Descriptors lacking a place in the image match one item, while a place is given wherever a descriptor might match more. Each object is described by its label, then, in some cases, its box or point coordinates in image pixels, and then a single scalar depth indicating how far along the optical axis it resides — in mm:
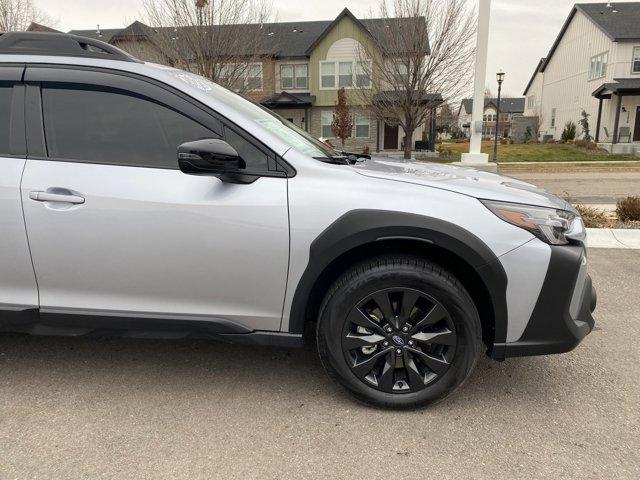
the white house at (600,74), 29219
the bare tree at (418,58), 17344
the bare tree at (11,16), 19047
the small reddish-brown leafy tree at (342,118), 27500
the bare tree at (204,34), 13195
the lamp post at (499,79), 23270
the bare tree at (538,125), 42375
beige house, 29172
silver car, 2457
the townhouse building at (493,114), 68938
